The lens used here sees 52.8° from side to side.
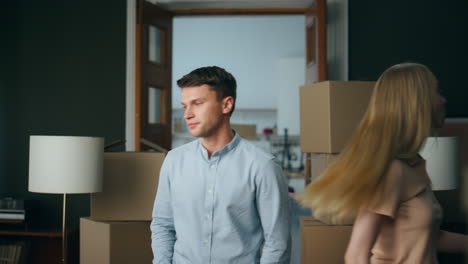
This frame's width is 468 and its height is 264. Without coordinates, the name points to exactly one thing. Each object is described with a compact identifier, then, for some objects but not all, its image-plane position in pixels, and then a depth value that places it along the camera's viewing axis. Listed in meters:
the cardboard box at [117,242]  2.91
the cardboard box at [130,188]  2.96
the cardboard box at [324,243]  2.55
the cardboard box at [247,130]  8.41
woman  1.15
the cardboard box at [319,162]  2.61
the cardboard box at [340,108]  2.55
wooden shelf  3.54
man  1.68
